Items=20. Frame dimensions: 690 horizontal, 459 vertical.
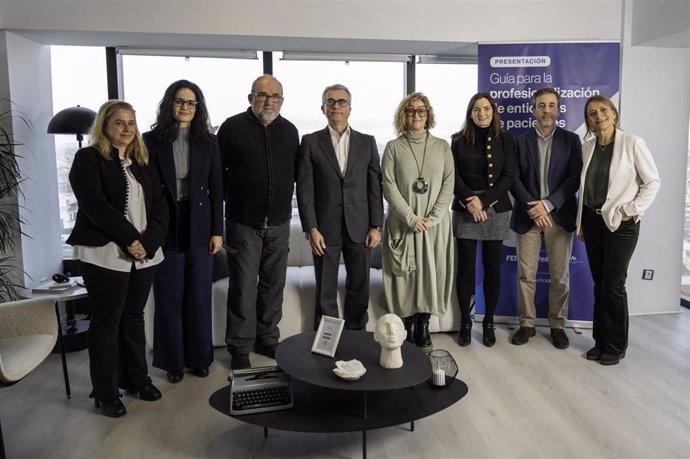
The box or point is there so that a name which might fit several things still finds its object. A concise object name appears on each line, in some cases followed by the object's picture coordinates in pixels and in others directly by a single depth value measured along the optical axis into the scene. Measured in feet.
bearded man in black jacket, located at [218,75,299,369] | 10.81
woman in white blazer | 11.10
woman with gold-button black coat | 12.07
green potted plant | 12.30
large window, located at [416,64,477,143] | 17.17
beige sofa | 12.48
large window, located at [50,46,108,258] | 15.57
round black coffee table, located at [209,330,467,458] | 7.75
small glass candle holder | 8.75
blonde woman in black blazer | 8.67
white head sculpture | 8.10
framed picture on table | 8.65
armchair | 8.18
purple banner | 14.14
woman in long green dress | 11.71
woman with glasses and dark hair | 9.98
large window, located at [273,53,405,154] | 16.84
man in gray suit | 11.29
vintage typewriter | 7.95
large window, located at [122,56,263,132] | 16.11
